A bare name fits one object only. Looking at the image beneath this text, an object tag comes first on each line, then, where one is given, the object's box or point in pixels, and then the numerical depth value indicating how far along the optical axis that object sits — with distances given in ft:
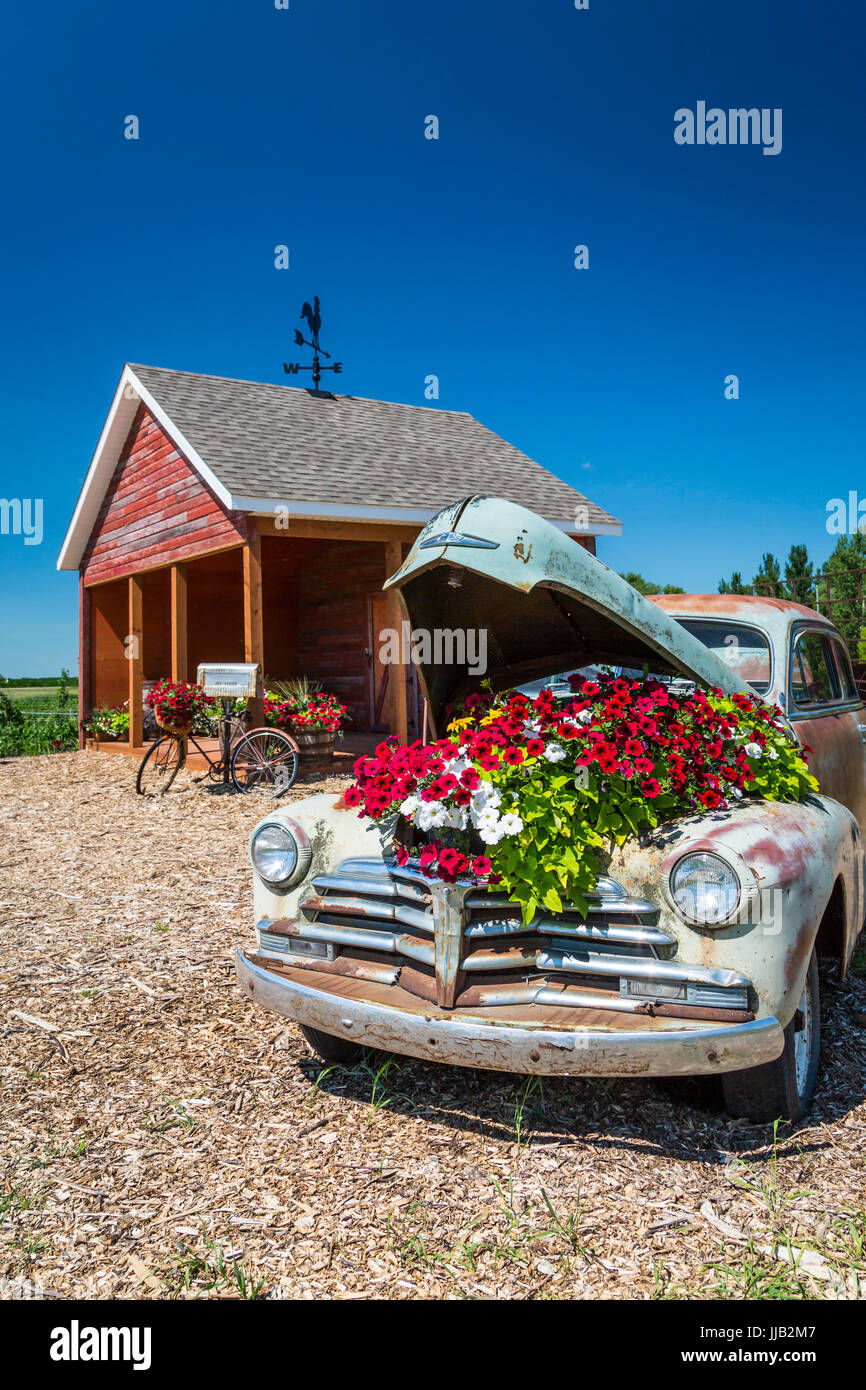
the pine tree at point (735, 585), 82.38
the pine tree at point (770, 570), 82.23
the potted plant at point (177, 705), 33.45
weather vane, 50.83
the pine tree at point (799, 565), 82.48
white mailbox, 32.19
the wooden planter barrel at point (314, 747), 33.68
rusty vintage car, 7.64
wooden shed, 36.45
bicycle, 31.94
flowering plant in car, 8.45
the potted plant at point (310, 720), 33.45
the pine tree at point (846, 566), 68.34
